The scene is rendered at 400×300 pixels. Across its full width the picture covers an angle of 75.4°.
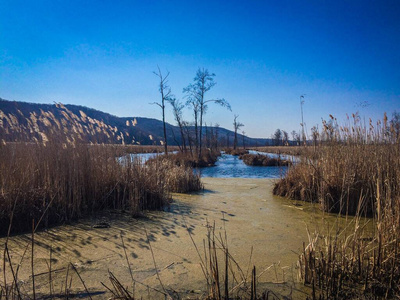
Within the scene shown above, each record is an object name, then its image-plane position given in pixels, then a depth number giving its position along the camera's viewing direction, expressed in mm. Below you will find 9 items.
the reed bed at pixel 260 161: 18516
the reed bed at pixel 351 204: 2027
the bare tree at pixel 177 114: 23009
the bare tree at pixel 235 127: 49338
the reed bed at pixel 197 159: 18039
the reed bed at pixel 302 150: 6159
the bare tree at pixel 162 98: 20659
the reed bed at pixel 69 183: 3537
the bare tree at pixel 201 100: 22544
